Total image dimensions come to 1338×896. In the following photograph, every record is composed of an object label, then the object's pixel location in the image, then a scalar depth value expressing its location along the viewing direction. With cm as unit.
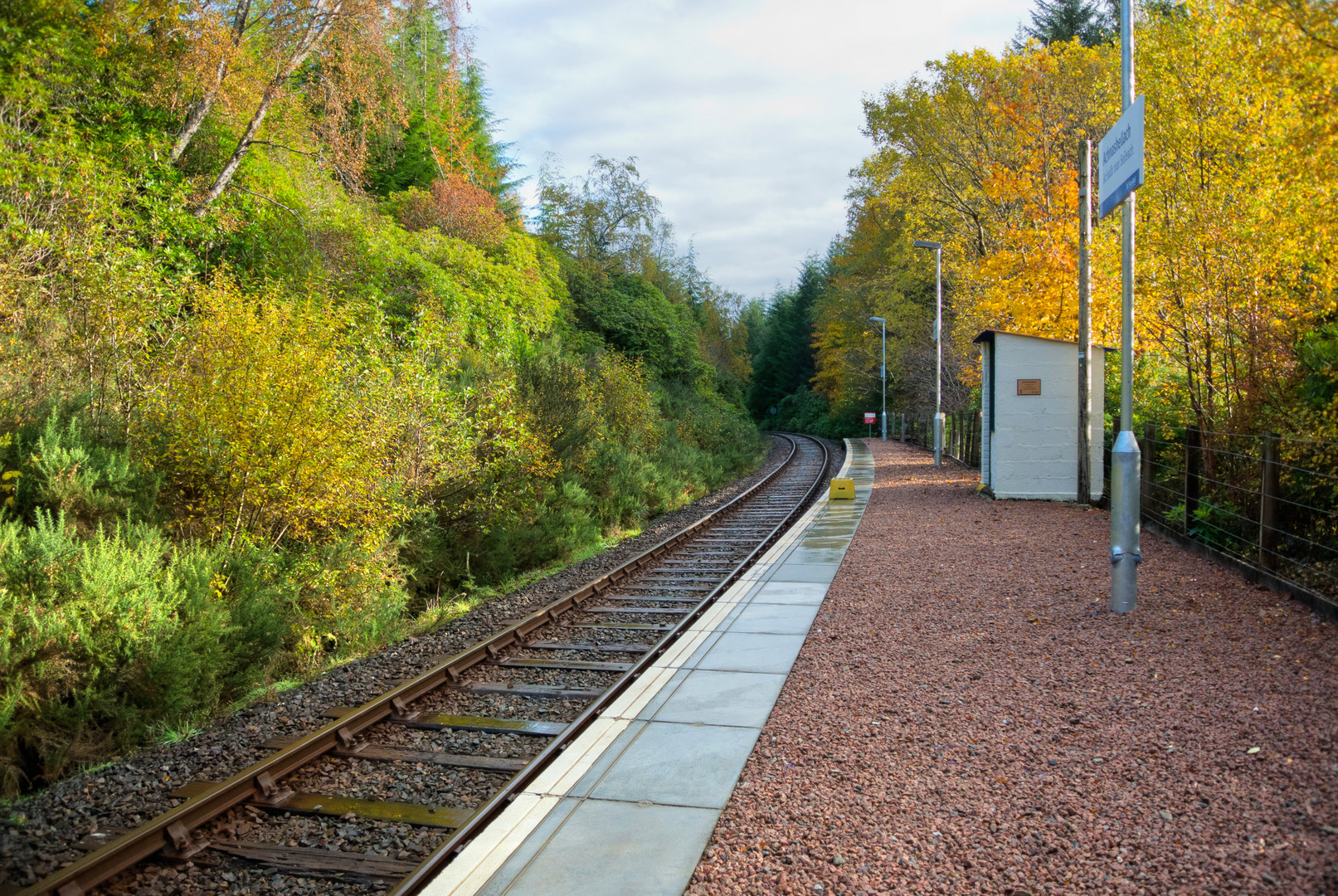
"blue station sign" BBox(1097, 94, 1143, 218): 742
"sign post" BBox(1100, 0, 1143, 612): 772
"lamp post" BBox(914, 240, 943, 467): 2596
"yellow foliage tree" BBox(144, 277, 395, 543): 806
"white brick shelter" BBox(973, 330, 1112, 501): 1628
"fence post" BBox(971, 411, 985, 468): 2643
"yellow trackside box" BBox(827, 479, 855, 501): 1895
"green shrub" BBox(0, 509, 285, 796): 556
